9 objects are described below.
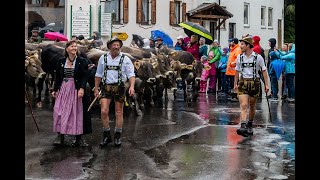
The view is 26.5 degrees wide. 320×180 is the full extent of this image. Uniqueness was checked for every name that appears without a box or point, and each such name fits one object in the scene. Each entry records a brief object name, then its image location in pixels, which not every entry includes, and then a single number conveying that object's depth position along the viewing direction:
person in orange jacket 18.48
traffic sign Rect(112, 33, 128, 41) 29.60
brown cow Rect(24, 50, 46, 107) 16.55
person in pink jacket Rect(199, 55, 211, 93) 21.46
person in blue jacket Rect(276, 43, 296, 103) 18.89
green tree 53.84
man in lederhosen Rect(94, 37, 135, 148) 10.22
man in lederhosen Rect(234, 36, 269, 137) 11.65
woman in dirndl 10.23
